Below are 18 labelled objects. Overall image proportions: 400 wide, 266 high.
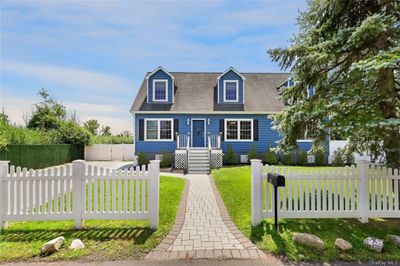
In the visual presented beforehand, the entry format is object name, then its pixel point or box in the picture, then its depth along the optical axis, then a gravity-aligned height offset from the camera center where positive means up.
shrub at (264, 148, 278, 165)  15.95 -1.31
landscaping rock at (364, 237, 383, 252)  3.75 -1.66
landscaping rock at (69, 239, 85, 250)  3.82 -1.72
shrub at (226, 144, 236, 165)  16.30 -1.28
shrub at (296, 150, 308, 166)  16.08 -1.31
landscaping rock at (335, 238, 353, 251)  3.76 -1.68
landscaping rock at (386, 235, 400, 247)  3.96 -1.69
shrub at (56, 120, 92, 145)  18.83 +0.36
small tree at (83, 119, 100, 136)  42.28 +2.41
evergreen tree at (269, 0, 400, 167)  5.09 +1.61
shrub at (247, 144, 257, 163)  16.39 -1.01
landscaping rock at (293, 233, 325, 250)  3.85 -1.67
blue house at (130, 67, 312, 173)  16.53 +1.37
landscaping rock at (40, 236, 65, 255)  3.65 -1.68
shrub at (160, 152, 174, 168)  15.90 -1.46
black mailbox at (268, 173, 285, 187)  4.41 -0.78
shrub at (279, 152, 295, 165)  16.02 -1.44
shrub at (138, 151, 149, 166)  16.06 -1.35
